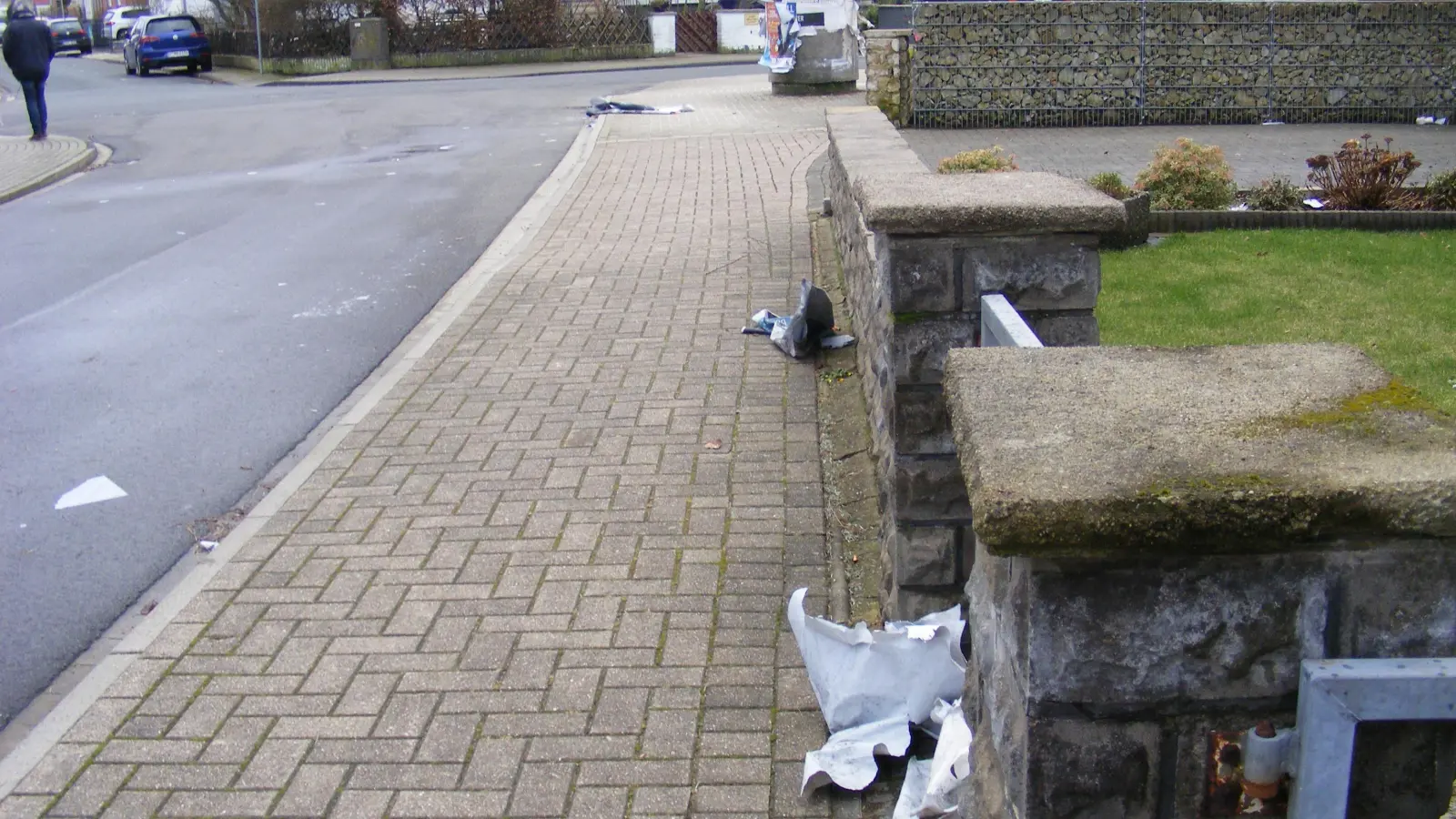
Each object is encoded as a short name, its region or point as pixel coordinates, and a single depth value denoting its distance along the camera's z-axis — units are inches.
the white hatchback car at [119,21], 2357.3
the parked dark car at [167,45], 1606.8
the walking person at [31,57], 877.8
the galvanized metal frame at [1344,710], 73.2
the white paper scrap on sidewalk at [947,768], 117.9
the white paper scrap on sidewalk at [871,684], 151.0
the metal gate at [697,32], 1579.7
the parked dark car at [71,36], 2356.8
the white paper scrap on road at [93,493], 254.7
